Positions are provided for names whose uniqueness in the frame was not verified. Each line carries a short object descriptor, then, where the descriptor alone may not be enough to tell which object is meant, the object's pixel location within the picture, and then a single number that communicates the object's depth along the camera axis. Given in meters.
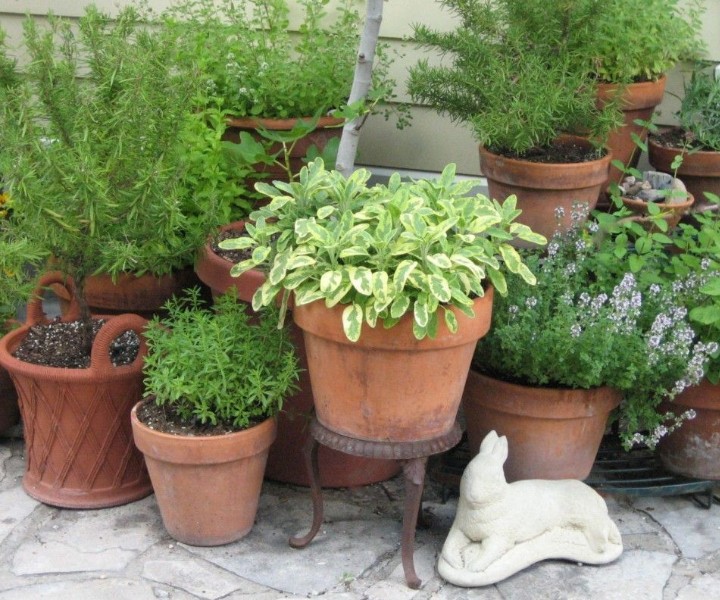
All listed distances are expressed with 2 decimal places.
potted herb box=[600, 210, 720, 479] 3.33
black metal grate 3.54
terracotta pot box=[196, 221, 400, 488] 3.45
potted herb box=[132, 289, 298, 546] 3.17
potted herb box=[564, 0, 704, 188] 3.75
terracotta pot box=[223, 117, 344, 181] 4.22
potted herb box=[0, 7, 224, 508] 3.18
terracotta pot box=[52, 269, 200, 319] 3.95
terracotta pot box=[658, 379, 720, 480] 3.45
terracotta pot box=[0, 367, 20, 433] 3.91
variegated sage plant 2.80
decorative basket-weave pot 3.39
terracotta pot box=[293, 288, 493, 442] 2.89
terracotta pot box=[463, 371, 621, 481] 3.33
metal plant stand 3.01
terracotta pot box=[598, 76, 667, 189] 3.91
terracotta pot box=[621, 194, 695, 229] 3.80
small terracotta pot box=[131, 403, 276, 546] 3.16
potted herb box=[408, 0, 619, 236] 3.62
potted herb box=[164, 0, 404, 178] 4.20
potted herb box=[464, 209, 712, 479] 3.22
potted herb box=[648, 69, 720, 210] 4.05
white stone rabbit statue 3.12
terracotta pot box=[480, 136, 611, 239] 3.70
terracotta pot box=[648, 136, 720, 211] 4.04
